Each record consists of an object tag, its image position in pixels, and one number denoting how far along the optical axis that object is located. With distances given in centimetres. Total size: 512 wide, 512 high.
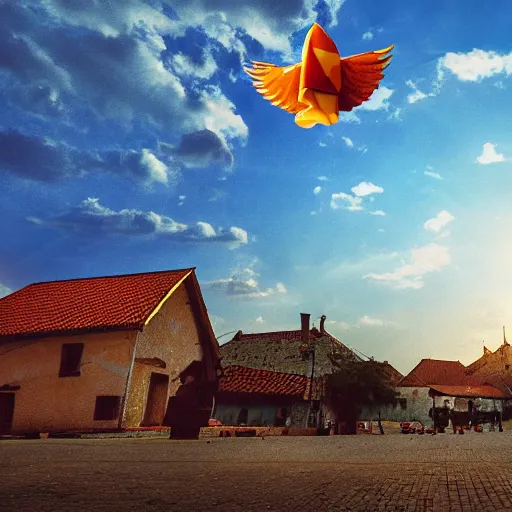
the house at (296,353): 3047
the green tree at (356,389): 3186
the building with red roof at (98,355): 1509
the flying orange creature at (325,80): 267
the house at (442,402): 4275
